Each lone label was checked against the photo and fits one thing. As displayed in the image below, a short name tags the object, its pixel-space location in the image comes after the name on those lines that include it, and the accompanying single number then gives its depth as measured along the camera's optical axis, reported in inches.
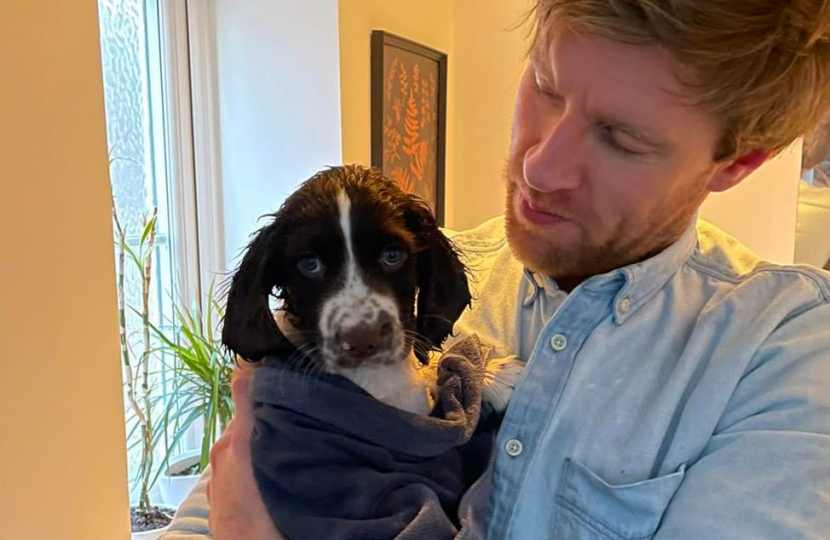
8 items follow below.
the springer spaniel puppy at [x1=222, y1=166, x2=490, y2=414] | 39.4
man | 34.1
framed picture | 91.7
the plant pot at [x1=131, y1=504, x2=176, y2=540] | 72.7
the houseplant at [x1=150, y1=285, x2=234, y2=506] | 78.9
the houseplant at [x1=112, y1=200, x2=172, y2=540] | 75.4
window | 83.0
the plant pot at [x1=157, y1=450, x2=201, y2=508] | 79.5
